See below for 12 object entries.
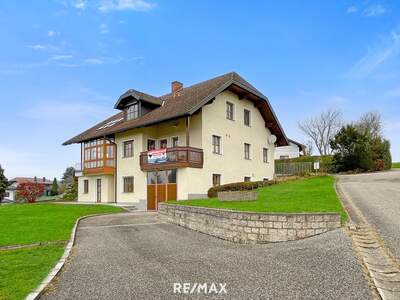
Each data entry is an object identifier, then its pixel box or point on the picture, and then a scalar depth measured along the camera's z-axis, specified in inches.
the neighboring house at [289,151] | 2053.5
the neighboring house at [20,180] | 3351.9
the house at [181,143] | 927.0
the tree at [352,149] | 1405.0
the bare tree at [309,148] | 2578.5
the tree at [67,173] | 3943.4
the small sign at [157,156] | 937.6
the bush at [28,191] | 1518.2
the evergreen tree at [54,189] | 2963.1
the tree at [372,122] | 2472.6
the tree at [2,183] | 1900.1
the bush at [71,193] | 1519.4
